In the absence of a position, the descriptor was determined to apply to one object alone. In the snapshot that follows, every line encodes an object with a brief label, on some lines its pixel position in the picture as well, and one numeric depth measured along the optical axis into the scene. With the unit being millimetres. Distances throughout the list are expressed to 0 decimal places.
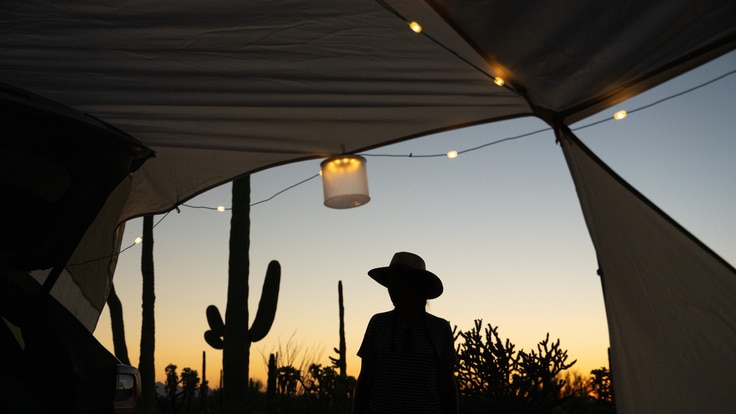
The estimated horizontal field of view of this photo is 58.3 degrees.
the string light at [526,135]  3738
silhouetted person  3641
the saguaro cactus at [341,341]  19500
